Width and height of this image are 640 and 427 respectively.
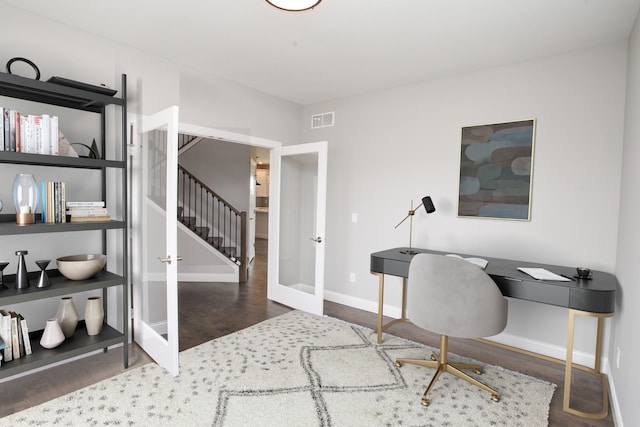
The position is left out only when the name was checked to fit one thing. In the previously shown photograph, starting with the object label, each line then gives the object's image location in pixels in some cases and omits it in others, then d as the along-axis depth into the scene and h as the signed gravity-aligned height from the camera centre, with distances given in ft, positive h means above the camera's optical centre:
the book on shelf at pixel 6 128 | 7.13 +1.26
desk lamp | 10.87 -0.23
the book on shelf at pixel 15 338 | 7.39 -3.16
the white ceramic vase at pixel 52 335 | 7.85 -3.28
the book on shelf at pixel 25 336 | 7.57 -3.18
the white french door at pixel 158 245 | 8.27 -1.35
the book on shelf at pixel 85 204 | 8.20 -0.31
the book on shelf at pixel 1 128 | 7.06 +1.22
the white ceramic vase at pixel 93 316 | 8.68 -3.09
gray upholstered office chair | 7.50 -2.18
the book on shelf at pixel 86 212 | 8.16 -0.49
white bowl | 8.12 -1.79
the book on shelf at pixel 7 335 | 7.30 -3.07
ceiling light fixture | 6.46 +3.61
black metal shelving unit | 7.11 -0.82
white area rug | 6.97 -4.40
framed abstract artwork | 10.29 +0.99
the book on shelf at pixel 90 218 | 8.16 -0.65
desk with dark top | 7.26 -1.93
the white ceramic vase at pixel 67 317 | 8.41 -3.04
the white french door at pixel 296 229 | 13.15 -1.29
